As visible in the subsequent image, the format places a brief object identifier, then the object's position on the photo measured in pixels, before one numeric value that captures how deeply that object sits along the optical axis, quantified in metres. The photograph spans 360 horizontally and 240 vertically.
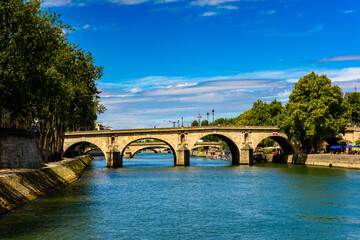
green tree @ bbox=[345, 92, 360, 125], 116.69
